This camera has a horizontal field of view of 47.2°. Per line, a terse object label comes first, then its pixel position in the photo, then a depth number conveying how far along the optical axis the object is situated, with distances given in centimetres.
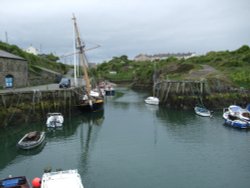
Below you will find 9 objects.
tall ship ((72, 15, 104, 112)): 5138
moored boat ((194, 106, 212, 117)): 4869
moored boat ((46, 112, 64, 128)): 4094
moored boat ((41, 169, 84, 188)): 1817
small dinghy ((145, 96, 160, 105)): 6478
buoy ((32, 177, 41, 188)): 2008
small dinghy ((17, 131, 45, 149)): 3094
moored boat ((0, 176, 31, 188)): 1921
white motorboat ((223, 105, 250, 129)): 3978
